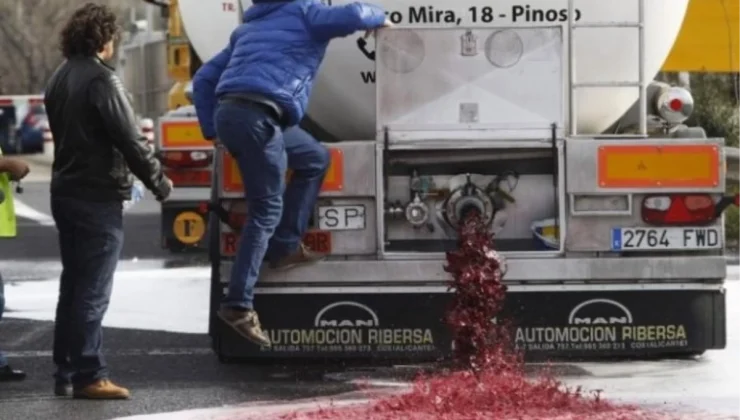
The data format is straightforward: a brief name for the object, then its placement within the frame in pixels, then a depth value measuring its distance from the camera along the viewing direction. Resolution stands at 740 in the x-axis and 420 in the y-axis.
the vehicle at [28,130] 57.86
